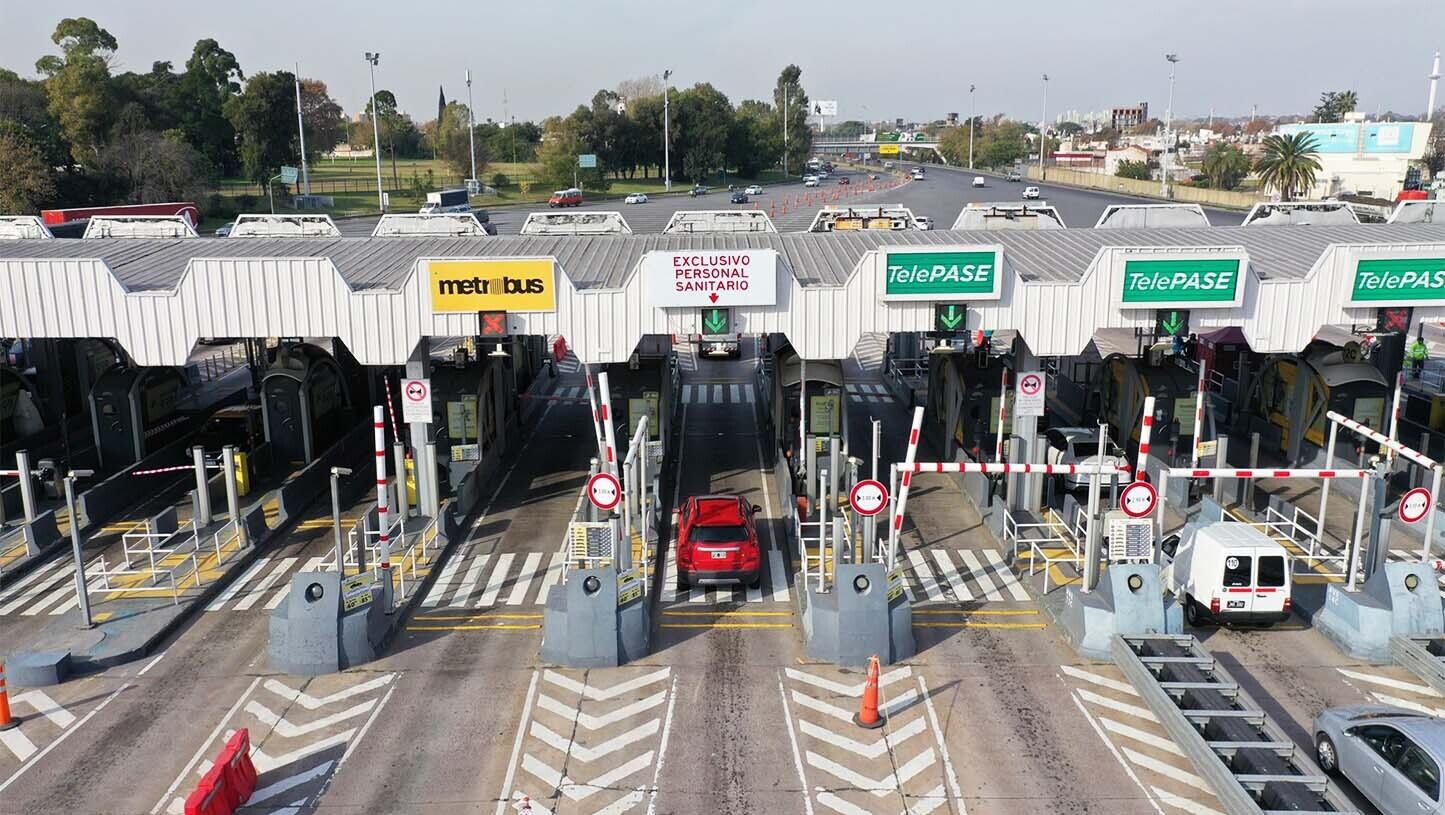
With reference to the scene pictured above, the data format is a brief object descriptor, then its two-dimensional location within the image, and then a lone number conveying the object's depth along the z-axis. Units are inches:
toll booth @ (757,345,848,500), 1027.3
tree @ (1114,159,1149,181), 5590.6
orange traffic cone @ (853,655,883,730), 612.4
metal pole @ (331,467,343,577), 714.8
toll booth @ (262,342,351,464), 1159.0
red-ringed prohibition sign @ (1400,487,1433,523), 689.6
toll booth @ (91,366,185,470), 1144.2
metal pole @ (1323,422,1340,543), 823.6
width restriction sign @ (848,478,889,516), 675.4
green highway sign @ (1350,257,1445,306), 906.7
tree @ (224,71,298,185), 4079.7
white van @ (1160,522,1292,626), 709.3
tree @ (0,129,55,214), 2886.3
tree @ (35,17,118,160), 3528.5
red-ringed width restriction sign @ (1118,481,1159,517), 681.0
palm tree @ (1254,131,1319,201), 3393.2
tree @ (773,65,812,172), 6939.0
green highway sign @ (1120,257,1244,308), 890.7
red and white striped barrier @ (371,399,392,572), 735.7
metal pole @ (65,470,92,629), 710.5
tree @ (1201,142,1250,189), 4717.0
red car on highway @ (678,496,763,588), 797.9
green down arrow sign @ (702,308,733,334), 910.4
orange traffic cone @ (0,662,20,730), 615.5
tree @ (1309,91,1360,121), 6550.2
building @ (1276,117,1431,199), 4662.9
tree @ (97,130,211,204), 3339.1
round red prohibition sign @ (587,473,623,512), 689.0
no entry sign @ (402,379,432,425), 938.7
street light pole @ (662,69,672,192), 4785.9
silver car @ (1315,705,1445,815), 478.3
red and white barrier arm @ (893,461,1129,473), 692.7
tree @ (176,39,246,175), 4301.2
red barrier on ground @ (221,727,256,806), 525.3
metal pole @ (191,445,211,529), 926.8
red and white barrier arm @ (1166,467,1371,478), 703.1
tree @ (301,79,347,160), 5408.5
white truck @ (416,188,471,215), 2672.2
